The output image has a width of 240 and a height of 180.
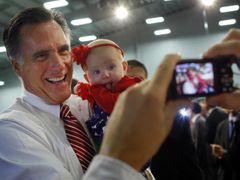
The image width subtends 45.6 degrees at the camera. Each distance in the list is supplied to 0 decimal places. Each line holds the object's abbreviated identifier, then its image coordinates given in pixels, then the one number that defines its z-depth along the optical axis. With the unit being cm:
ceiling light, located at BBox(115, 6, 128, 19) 715
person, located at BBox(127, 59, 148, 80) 235
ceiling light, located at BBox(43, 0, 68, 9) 662
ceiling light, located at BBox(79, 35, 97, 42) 879
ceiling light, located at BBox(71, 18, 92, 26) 771
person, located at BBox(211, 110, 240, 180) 250
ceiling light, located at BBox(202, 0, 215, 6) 841
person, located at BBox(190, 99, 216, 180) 295
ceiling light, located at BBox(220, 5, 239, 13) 856
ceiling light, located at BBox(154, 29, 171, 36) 934
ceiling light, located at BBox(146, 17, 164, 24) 910
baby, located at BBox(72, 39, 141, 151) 131
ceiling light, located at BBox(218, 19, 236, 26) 884
